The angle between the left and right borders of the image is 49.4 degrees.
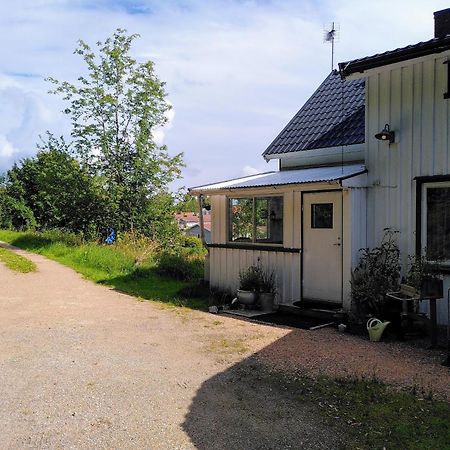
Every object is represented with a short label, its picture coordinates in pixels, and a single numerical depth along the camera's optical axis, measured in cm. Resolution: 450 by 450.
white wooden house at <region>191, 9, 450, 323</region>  798
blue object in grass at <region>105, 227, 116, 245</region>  2017
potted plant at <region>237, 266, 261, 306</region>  973
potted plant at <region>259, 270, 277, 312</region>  976
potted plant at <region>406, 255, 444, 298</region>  686
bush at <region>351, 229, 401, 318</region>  806
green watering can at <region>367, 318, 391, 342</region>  738
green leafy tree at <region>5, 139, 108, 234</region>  1959
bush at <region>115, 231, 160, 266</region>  1591
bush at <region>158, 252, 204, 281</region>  1356
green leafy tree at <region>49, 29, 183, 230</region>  1967
